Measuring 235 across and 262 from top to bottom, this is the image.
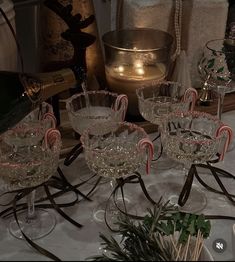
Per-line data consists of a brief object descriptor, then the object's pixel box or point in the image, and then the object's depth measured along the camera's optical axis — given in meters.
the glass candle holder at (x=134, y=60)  0.84
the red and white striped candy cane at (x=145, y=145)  0.58
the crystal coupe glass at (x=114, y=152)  0.58
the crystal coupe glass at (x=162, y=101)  0.73
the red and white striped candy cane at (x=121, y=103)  0.72
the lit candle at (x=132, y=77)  0.84
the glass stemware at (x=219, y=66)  0.81
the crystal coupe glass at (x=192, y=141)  0.61
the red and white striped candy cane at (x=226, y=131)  0.62
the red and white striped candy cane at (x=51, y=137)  0.61
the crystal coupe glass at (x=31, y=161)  0.56
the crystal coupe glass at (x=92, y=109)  0.70
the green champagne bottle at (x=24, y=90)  0.71
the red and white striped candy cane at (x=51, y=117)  0.67
